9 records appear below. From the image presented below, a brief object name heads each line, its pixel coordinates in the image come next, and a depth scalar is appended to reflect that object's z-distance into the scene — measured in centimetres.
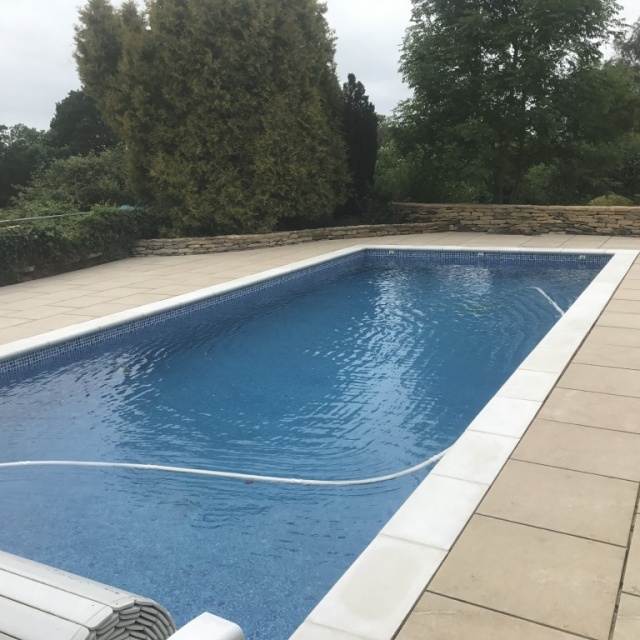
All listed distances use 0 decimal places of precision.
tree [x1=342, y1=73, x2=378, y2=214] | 1229
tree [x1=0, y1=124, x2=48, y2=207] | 2805
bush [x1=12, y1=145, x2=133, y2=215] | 1278
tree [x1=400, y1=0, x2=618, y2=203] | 1072
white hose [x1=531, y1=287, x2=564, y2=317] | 661
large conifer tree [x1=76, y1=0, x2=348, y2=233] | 1058
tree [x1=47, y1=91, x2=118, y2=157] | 2717
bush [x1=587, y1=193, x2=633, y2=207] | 1165
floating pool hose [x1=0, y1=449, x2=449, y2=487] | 328
